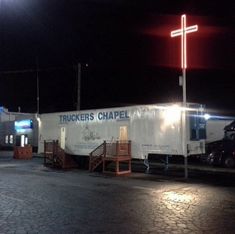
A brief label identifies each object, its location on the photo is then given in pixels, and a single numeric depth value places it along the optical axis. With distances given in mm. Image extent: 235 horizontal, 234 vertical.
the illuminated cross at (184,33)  11628
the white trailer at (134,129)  12182
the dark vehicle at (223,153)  14284
